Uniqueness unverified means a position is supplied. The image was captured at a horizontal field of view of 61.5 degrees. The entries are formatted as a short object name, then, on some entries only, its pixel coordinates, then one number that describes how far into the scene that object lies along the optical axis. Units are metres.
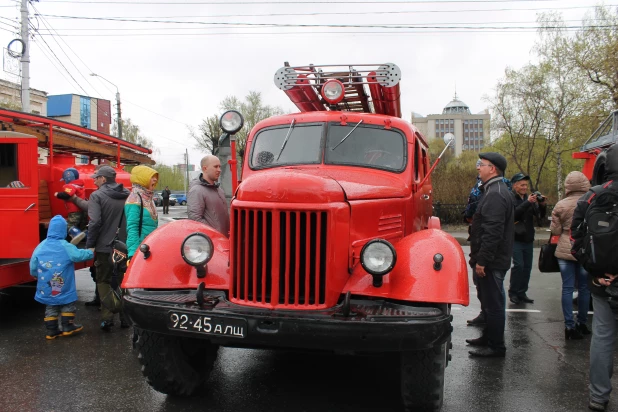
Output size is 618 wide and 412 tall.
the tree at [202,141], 37.77
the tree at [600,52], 20.78
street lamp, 29.10
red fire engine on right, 10.12
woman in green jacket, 5.32
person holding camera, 6.78
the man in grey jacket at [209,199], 4.86
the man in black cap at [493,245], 4.63
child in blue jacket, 5.34
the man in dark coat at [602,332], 3.69
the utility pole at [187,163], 62.92
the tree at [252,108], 44.25
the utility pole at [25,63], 16.09
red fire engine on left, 6.02
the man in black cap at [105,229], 5.68
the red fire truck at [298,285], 3.10
